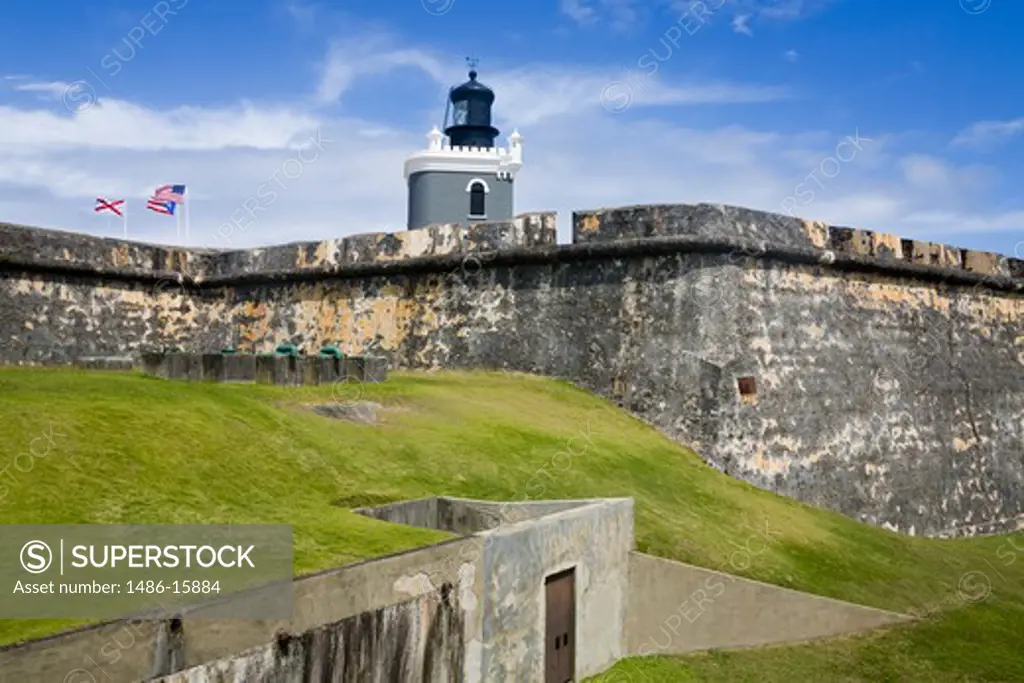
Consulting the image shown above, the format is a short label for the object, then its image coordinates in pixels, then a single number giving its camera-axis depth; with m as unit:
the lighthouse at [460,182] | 31.36
